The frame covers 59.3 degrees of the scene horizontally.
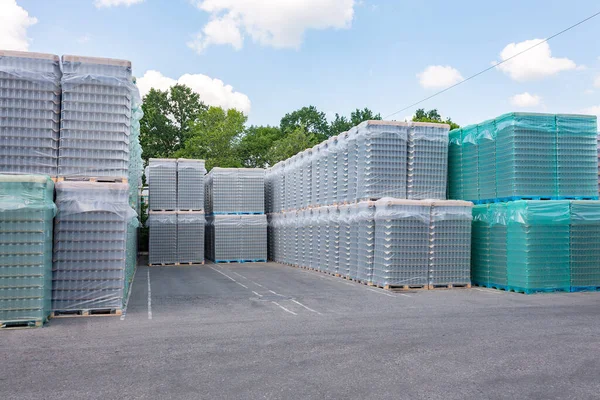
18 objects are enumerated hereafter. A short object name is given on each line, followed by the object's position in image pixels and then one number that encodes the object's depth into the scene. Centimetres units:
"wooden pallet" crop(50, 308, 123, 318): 958
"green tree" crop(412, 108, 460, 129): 5077
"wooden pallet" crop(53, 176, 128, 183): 1000
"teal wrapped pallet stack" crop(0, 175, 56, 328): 848
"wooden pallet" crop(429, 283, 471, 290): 1355
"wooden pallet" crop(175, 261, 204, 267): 2155
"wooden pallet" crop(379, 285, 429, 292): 1315
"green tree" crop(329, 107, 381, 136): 5519
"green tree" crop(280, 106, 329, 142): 5647
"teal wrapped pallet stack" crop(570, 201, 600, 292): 1288
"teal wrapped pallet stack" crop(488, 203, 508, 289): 1319
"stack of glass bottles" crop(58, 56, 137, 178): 1010
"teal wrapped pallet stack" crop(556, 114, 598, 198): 1319
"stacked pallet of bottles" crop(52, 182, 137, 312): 959
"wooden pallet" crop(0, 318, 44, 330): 851
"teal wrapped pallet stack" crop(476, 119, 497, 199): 1362
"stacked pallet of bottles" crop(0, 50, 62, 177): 972
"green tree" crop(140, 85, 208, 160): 4650
